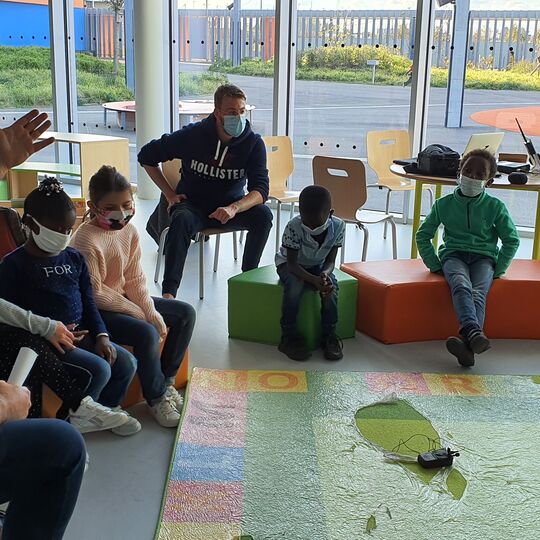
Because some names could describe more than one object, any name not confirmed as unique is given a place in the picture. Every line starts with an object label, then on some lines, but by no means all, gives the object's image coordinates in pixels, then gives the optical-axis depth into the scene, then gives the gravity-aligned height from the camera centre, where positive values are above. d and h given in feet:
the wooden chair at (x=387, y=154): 19.06 -2.26
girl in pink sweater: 9.49 -2.92
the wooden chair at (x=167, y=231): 14.43 -3.28
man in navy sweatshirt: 14.19 -2.09
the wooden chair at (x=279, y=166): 18.21 -2.47
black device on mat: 8.50 -4.30
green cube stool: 12.09 -3.91
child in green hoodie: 12.50 -2.73
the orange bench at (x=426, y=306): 12.43 -3.89
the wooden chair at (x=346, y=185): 15.51 -2.46
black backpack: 14.83 -1.84
